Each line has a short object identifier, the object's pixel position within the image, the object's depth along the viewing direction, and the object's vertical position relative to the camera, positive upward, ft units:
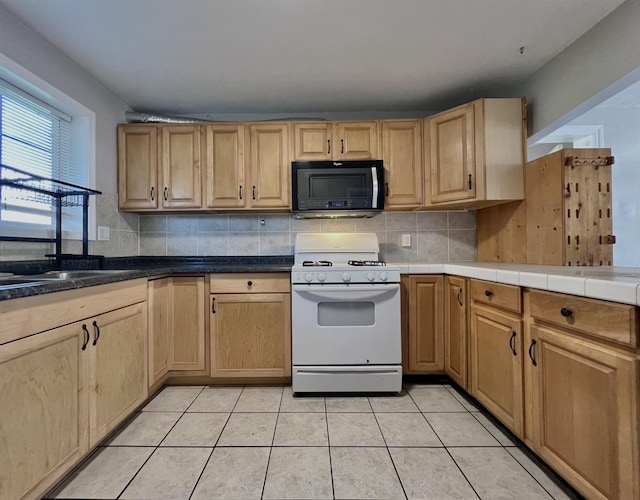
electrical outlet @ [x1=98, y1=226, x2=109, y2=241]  7.32 +0.51
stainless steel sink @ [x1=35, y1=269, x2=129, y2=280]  5.25 -0.36
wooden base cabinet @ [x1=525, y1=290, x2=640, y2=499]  3.03 -1.66
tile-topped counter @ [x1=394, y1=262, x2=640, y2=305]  3.06 -0.37
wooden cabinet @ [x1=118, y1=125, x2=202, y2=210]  8.02 +2.30
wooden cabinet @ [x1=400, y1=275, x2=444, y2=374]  7.20 -1.61
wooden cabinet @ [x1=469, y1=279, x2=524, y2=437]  4.75 -1.76
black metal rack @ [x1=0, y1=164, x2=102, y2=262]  4.92 +1.12
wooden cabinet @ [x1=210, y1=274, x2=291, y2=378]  7.09 -1.73
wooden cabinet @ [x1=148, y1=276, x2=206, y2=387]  7.14 -1.69
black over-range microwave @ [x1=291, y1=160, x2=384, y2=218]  7.72 +1.68
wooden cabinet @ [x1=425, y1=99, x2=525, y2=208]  7.11 +2.42
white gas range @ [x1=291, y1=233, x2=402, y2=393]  6.66 -1.72
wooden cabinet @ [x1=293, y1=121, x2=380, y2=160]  8.01 +3.02
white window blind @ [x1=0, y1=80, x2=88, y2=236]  5.45 +2.04
